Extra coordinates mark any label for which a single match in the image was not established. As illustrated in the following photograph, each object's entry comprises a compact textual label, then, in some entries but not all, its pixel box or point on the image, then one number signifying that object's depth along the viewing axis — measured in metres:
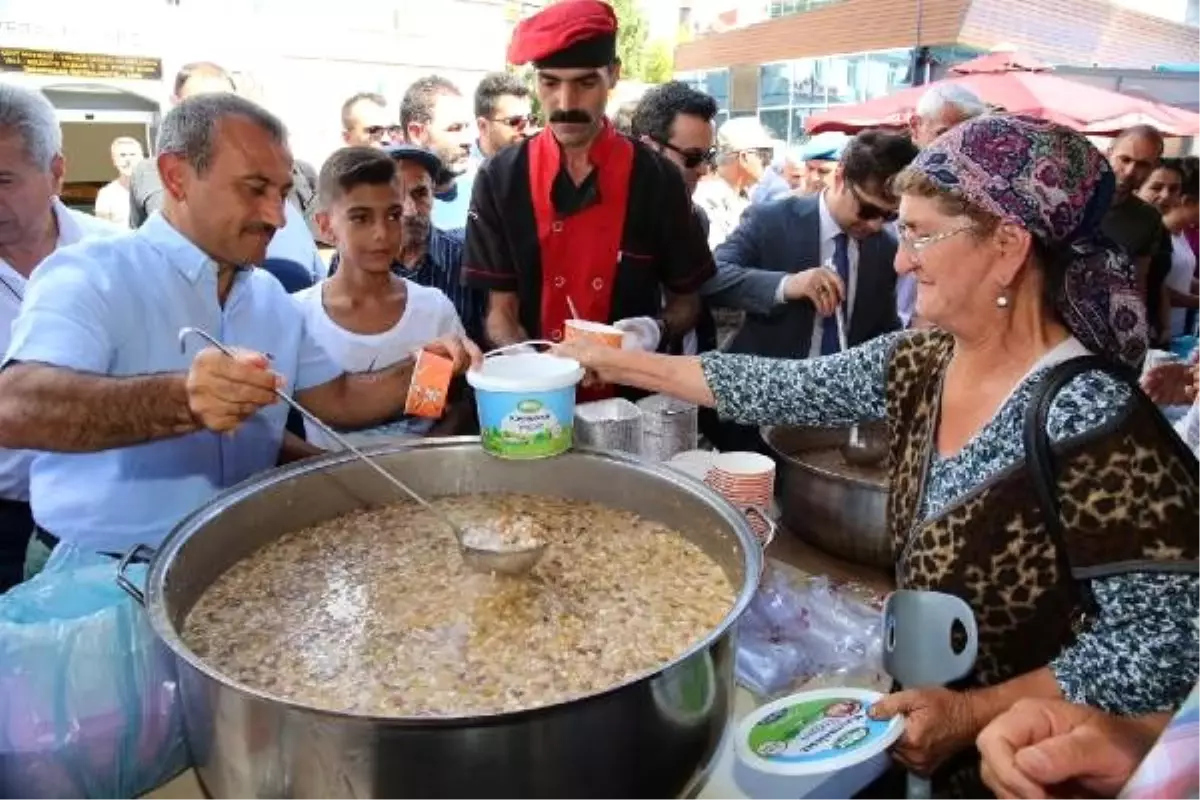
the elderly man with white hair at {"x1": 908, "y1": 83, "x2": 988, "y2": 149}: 3.77
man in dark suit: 2.96
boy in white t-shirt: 2.50
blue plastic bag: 1.10
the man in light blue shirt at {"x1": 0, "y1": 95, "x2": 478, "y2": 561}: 1.54
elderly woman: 1.21
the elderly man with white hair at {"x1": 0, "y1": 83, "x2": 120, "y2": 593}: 2.19
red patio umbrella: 7.41
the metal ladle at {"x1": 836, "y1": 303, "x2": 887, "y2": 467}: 2.13
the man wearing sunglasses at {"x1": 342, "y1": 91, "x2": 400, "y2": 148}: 5.14
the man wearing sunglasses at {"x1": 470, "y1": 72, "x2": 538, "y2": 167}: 4.06
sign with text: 10.54
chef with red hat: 2.74
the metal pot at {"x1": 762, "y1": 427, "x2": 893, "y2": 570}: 1.79
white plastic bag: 1.50
